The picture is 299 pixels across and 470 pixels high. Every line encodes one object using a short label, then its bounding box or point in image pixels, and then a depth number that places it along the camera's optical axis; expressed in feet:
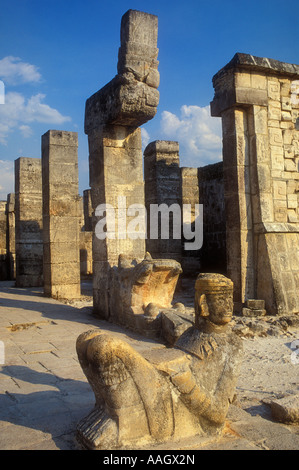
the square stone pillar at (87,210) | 59.21
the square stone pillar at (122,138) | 21.53
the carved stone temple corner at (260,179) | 25.26
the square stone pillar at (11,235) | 52.06
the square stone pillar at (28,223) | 41.04
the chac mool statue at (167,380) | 8.00
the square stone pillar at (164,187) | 37.24
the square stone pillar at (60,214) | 33.99
